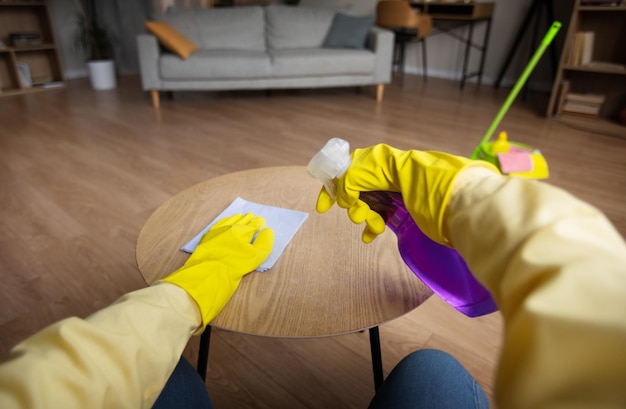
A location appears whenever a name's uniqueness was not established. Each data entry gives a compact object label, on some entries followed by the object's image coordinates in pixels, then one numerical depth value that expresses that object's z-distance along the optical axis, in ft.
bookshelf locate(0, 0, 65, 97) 12.76
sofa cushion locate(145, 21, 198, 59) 10.77
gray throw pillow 12.16
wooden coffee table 2.09
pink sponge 5.79
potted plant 13.29
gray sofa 11.02
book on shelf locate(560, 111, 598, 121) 10.09
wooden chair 12.58
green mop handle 4.91
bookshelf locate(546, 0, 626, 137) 9.64
